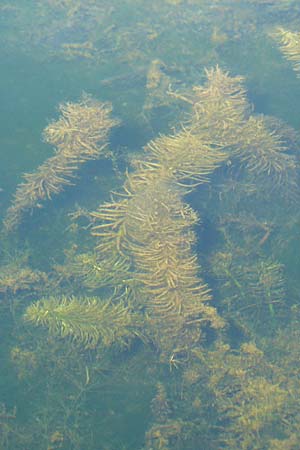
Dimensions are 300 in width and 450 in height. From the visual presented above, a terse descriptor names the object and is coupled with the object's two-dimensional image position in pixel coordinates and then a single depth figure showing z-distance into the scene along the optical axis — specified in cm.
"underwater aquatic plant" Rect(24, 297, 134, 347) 370
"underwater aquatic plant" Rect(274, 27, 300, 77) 552
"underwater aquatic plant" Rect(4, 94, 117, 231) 457
